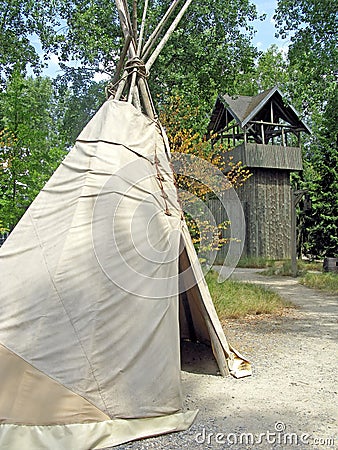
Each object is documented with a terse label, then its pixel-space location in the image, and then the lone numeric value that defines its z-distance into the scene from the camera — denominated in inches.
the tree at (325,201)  732.7
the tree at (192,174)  470.6
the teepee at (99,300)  134.7
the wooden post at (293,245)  598.5
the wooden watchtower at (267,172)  775.7
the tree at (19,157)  481.1
